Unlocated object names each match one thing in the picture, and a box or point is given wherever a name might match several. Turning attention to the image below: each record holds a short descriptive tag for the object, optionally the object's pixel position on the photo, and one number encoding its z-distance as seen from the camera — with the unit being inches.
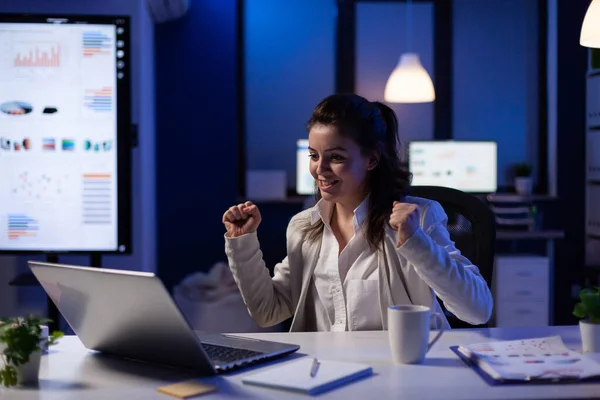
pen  51.4
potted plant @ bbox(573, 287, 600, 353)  58.6
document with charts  50.9
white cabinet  196.1
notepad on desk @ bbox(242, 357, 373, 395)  48.9
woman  76.2
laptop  50.9
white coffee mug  55.7
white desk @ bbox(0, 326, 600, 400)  48.3
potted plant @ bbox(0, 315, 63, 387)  51.6
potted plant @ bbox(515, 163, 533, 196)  217.8
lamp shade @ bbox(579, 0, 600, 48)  102.5
